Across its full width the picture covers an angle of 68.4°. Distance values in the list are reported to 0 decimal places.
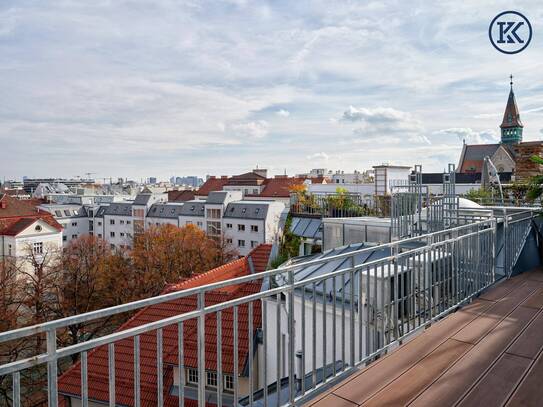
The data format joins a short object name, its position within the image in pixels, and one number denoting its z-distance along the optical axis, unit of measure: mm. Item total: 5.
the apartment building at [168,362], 8625
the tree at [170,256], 28922
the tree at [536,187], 6961
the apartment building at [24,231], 34281
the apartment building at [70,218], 50688
